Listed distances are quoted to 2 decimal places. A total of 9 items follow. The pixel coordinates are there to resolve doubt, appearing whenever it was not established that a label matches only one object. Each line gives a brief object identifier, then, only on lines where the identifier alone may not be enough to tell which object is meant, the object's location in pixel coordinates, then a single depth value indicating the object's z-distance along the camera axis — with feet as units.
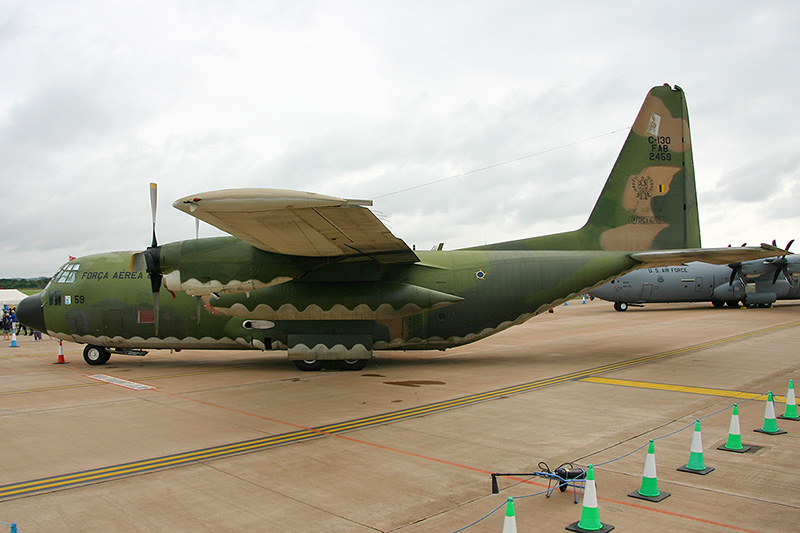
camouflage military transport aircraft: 46.11
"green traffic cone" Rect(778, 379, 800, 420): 31.45
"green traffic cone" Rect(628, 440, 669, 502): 19.89
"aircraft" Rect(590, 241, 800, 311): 127.13
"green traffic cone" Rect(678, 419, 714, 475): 22.59
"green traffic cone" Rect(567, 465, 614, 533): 17.11
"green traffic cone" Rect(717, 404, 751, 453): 25.57
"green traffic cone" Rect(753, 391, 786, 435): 28.53
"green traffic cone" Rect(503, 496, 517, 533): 14.47
